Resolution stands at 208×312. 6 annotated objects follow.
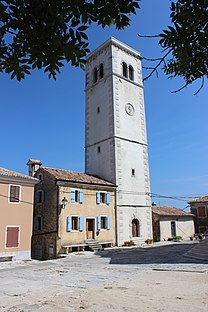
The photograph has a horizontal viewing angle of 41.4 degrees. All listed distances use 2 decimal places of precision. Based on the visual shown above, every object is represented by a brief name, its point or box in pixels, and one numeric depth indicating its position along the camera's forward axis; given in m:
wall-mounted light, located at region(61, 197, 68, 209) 19.58
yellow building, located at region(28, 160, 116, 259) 19.48
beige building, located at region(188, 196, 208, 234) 33.78
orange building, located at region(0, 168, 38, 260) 17.22
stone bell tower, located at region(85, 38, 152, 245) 23.92
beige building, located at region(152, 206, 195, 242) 27.09
